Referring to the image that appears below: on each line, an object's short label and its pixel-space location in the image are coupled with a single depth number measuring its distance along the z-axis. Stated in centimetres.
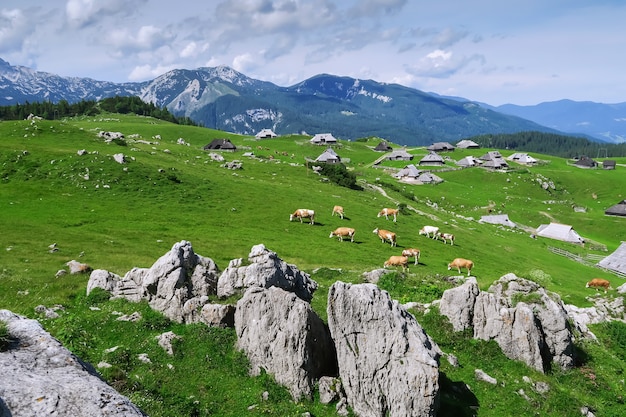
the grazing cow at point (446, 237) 5669
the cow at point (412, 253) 4419
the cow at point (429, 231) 5875
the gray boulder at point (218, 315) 2148
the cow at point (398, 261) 4019
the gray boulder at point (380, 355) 1665
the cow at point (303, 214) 5502
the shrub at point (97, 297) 2478
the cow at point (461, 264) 4312
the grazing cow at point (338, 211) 5919
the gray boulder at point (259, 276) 2470
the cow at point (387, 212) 6300
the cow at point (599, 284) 4641
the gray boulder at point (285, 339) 1839
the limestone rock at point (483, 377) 2036
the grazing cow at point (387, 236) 5081
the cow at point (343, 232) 4984
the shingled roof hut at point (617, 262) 6256
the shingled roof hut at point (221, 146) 13238
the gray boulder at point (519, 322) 2227
